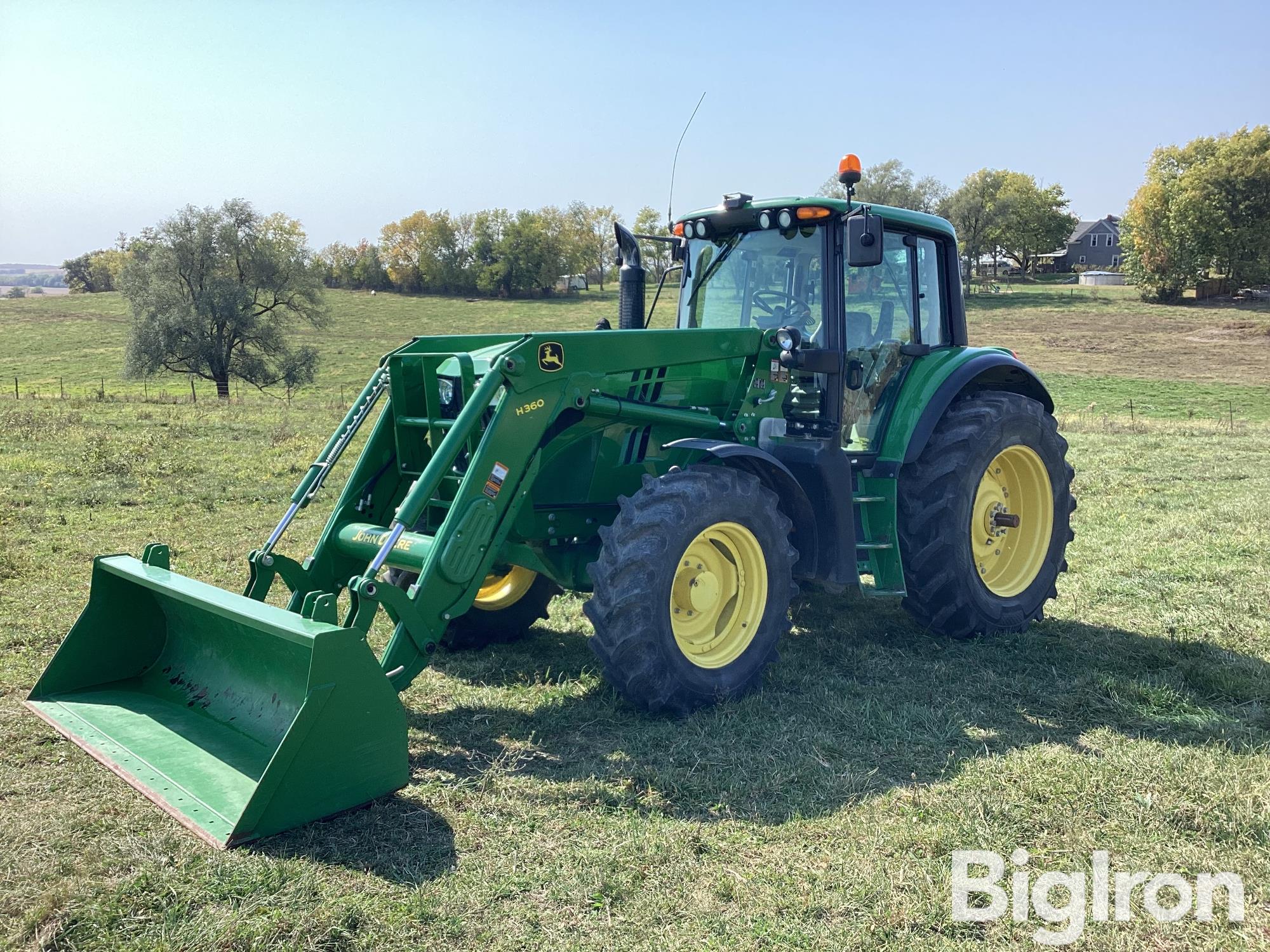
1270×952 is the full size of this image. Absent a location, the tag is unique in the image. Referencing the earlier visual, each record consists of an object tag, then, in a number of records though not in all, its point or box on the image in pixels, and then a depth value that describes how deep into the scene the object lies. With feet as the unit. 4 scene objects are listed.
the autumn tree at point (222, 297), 119.24
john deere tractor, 13.57
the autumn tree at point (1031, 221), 250.37
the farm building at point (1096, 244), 331.98
